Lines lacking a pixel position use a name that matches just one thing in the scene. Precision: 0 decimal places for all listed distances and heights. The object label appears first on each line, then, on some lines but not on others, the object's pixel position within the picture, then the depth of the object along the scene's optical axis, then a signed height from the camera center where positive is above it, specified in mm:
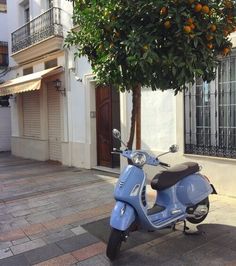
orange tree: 2627 +885
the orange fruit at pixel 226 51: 2988 +800
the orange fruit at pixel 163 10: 2612 +1120
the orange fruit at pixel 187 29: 2558 +905
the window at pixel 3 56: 12813 +3369
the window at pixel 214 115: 4628 +79
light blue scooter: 2803 -945
